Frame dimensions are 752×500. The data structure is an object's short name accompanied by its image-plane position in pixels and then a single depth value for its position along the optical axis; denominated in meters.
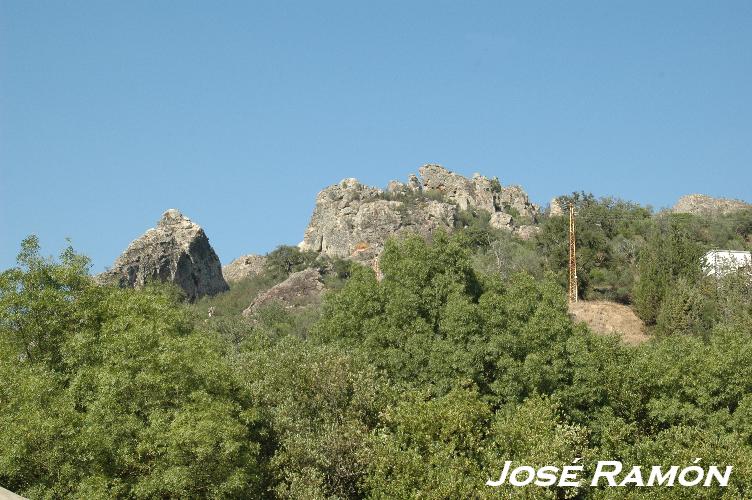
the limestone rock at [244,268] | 150.75
